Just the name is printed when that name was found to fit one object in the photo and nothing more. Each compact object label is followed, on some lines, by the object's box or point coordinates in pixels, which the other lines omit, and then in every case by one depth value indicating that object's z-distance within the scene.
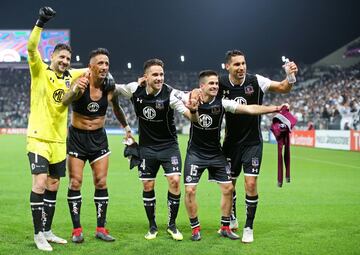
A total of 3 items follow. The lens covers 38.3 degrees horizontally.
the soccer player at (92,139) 7.25
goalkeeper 6.63
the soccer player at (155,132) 7.51
